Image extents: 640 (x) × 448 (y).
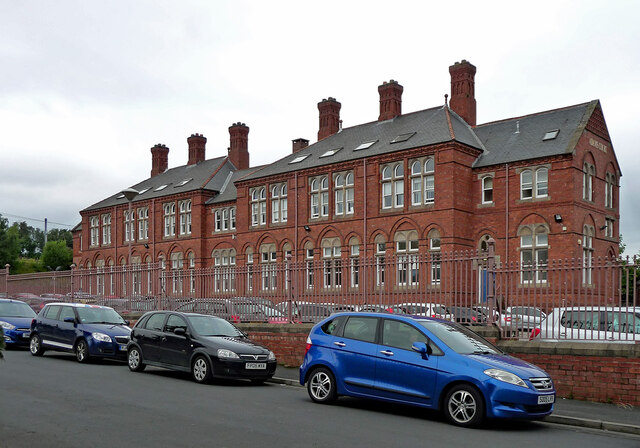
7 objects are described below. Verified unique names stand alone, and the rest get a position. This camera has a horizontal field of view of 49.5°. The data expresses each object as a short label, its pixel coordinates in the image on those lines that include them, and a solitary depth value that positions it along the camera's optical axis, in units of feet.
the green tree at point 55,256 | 301.84
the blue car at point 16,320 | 67.62
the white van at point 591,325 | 40.63
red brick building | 118.52
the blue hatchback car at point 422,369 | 31.65
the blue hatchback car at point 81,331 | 56.75
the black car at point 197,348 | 45.03
